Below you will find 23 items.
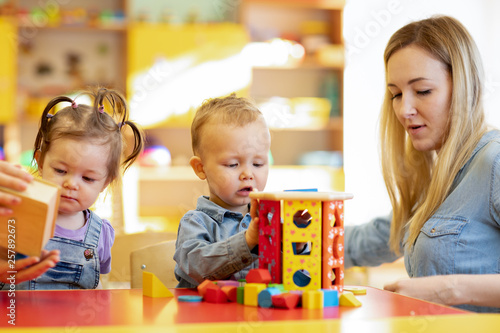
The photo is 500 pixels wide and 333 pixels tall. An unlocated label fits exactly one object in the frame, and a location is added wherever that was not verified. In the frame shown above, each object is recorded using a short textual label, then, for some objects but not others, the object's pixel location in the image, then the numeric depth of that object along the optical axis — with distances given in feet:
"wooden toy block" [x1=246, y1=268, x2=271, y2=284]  4.07
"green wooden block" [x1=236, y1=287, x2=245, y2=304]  4.05
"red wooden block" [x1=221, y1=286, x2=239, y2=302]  4.09
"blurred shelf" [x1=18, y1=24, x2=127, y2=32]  13.00
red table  3.73
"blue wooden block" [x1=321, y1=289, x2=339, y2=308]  4.00
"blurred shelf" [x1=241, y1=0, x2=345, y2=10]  13.84
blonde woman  4.87
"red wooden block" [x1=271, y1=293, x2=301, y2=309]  3.92
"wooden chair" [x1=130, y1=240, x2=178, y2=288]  5.39
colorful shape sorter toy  4.11
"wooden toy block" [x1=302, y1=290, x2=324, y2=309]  3.95
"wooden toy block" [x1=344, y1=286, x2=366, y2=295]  4.29
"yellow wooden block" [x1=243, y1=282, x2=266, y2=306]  3.99
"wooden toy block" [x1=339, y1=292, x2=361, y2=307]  4.00
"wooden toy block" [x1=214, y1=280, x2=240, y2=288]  4.17
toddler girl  4.79
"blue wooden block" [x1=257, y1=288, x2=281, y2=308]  3.95
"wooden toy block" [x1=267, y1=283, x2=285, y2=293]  4.04
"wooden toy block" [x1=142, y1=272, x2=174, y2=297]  4.24
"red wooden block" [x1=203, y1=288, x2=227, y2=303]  4.07
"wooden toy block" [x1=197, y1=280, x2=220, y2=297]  4.11
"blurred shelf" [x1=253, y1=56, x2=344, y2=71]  13.95
